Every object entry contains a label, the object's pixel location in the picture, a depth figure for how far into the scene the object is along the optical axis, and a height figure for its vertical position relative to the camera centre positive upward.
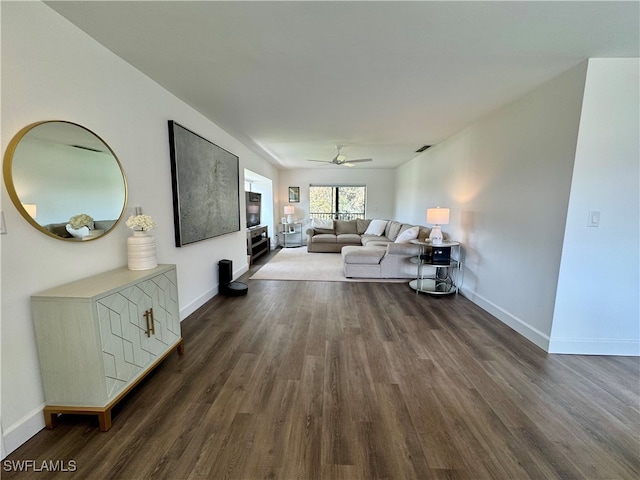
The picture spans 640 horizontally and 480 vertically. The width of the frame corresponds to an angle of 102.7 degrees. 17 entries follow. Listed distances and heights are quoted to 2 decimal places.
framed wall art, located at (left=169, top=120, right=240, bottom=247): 2.65 +0.24
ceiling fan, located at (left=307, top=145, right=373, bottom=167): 5.28 +0.98
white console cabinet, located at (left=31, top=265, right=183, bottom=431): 1.37 -0.78
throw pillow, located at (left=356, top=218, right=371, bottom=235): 7.46 -0.49
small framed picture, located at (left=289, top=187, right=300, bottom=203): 8.12 +0.42
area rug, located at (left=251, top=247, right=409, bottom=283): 4.48 -1.21
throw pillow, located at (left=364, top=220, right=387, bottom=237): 6.89 -0.52
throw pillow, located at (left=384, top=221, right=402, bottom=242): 6.04 -0.52
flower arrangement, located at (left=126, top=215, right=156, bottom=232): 1.89 -0.13
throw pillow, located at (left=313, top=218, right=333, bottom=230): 7.40 -0.45
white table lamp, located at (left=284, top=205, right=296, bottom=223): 7.71 -0.11
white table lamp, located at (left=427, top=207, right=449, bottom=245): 3.64 -0.15
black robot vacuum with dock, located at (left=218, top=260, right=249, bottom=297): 3.63 -1.12
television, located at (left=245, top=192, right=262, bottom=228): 5.62 -0.03
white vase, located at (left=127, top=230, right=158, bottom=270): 1.90 -0.34
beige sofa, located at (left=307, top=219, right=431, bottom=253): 6.15 -0.72
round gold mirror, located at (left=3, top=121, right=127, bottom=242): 1.34 +0.14
